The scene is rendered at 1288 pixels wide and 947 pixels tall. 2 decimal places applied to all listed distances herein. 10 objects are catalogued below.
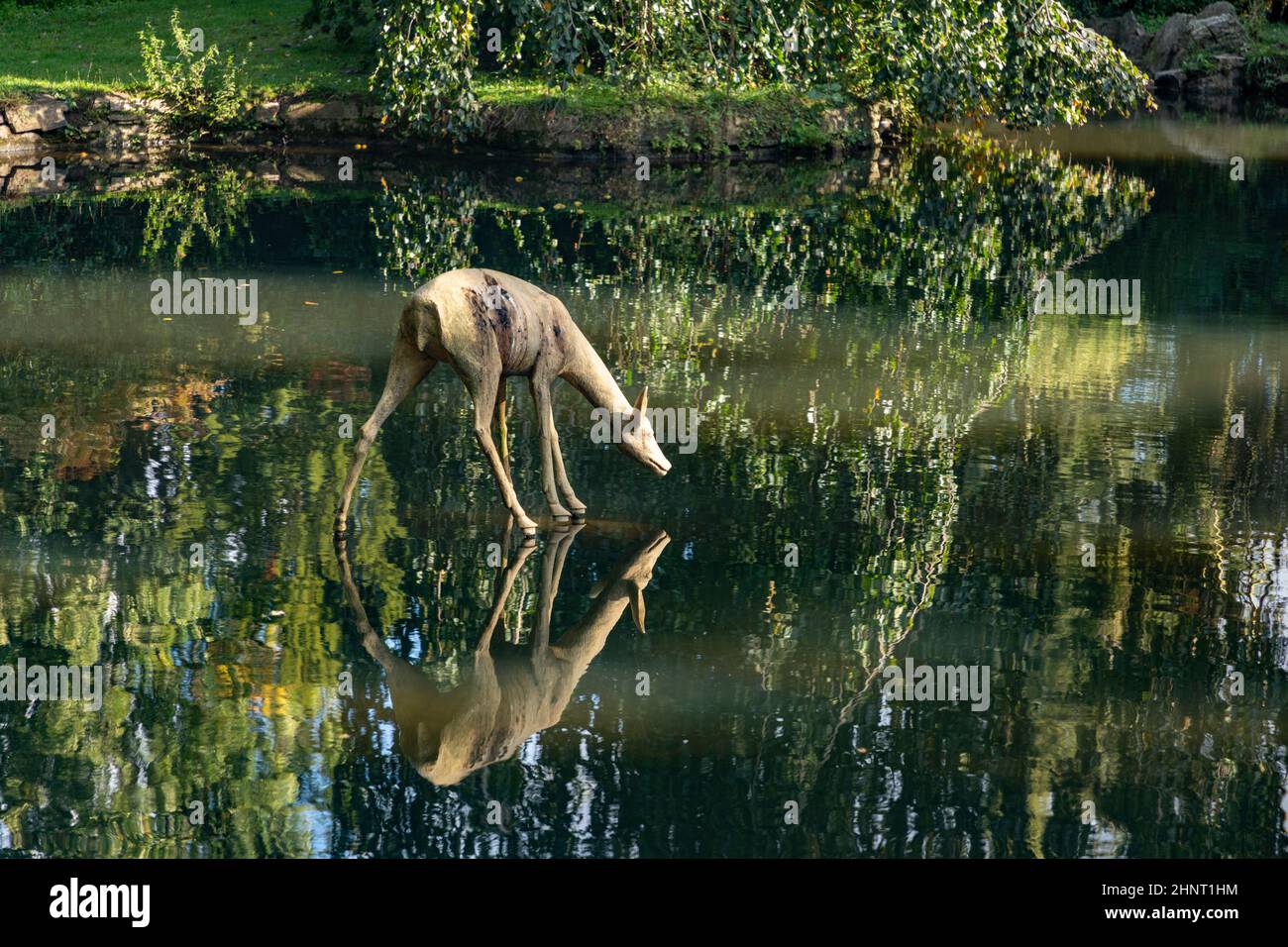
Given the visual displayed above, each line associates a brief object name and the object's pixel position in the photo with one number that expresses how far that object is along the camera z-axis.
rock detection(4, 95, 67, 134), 24.50
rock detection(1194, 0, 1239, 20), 38.94
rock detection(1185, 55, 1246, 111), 37.66
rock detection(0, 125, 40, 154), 24.27
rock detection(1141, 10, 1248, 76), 38.53
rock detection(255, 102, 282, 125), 25.84
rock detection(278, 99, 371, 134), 26.00
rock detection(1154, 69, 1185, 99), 37.94
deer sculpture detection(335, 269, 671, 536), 8.43
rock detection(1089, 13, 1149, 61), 39.78
